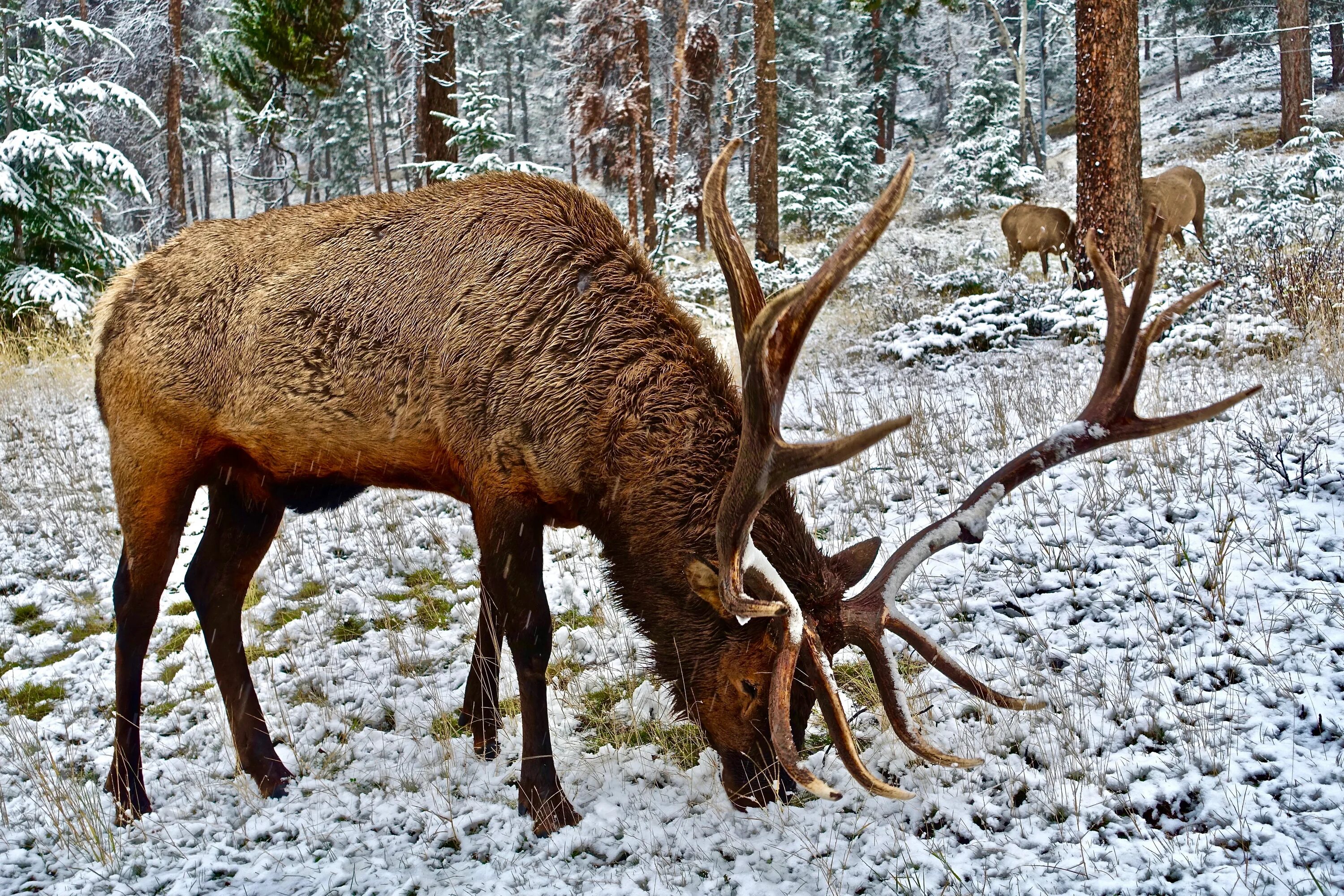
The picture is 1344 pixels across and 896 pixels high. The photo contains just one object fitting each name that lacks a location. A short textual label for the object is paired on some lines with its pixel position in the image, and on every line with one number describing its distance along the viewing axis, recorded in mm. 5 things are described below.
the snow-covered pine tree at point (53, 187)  11227
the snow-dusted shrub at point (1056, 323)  6461
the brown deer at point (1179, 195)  13195
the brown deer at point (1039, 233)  13938
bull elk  2762
